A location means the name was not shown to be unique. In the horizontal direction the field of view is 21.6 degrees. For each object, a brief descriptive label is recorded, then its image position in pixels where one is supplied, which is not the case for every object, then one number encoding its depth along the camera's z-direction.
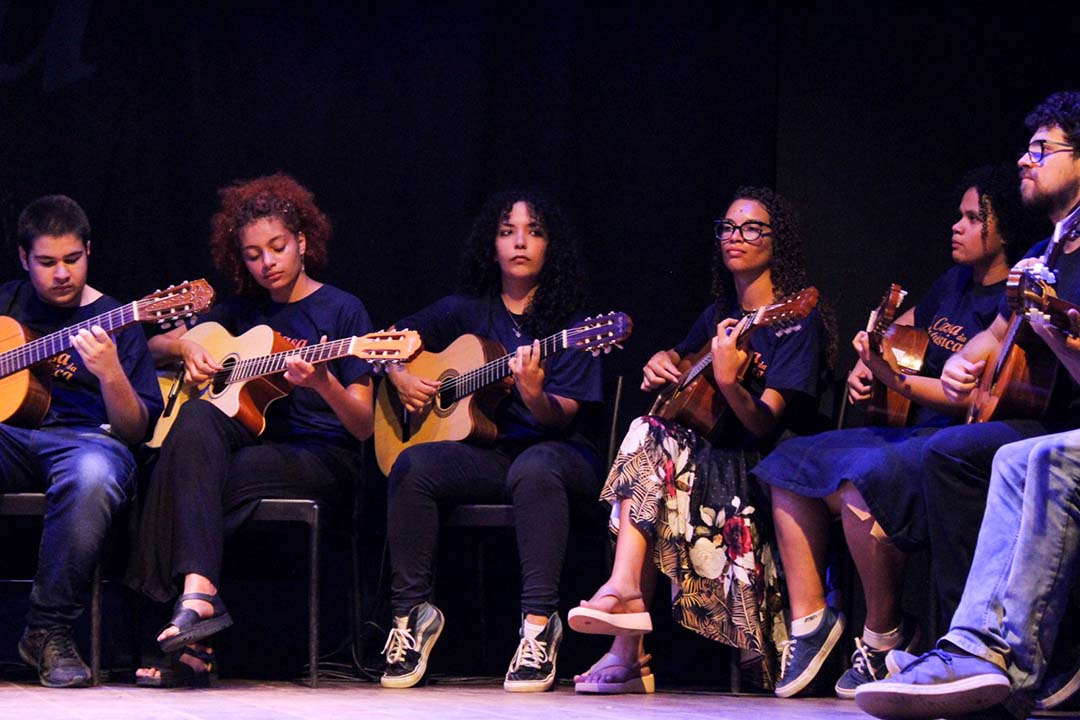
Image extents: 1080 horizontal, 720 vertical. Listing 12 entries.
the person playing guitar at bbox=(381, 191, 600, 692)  7.72
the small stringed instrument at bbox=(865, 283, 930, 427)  7.71
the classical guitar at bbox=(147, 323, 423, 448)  7.96
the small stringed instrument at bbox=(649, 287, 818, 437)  7.93
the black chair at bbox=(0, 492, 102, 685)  7.46
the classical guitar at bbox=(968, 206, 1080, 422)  6.49
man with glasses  5.38
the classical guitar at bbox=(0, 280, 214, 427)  7.87
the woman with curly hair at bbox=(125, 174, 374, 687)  7.47
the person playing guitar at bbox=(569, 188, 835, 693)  7.65
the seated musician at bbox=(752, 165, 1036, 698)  7.14
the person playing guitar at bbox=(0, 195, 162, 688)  7.37
